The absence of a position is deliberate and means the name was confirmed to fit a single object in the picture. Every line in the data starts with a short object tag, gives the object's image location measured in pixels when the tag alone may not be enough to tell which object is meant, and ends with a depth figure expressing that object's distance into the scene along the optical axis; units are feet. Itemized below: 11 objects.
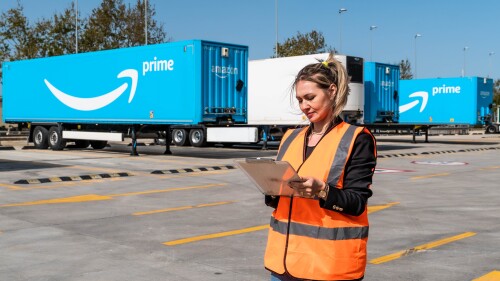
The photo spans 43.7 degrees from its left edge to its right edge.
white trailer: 79.05
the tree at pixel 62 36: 167.43
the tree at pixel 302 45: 214.07
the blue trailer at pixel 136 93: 65.77
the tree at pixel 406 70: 273.44
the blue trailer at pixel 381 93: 89.51
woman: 8.46
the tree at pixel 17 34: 168.66
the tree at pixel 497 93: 291.17
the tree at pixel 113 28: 169.48
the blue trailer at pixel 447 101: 110.83
